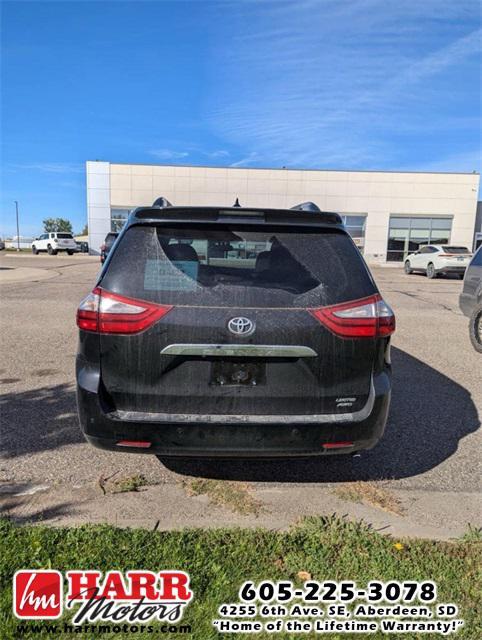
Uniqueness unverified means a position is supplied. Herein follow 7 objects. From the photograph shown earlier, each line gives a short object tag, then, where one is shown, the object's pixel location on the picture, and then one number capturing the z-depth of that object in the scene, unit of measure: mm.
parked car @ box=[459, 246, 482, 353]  7280
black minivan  2387
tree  128875
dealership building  33375
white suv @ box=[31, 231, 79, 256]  37906
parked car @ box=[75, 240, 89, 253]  42844
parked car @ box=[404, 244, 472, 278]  21297
